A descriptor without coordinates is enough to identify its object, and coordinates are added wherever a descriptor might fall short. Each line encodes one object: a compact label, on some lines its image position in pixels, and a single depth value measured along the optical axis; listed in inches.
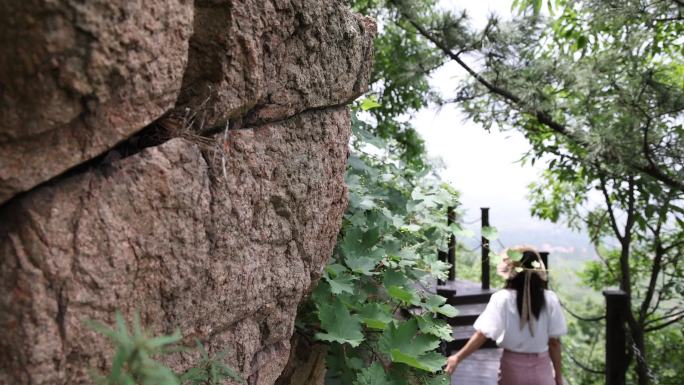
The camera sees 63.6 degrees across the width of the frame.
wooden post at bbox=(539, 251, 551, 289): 216.4
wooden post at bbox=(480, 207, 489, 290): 249.8
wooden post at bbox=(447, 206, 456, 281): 192.4
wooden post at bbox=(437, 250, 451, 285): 236.4
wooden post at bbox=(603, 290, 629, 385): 210.5
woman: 132.1
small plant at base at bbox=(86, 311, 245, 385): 36.5
